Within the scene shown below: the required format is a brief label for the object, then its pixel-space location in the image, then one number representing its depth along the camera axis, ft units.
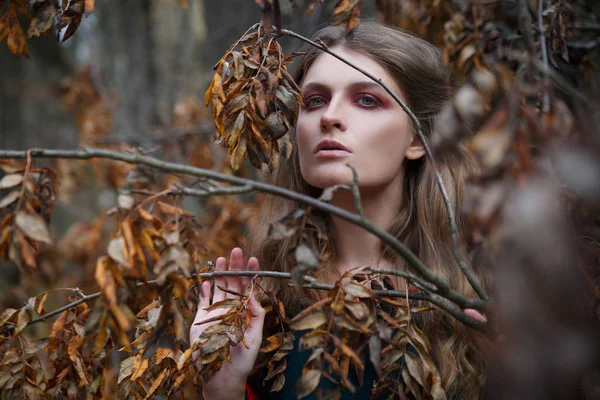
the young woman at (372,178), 3.13
